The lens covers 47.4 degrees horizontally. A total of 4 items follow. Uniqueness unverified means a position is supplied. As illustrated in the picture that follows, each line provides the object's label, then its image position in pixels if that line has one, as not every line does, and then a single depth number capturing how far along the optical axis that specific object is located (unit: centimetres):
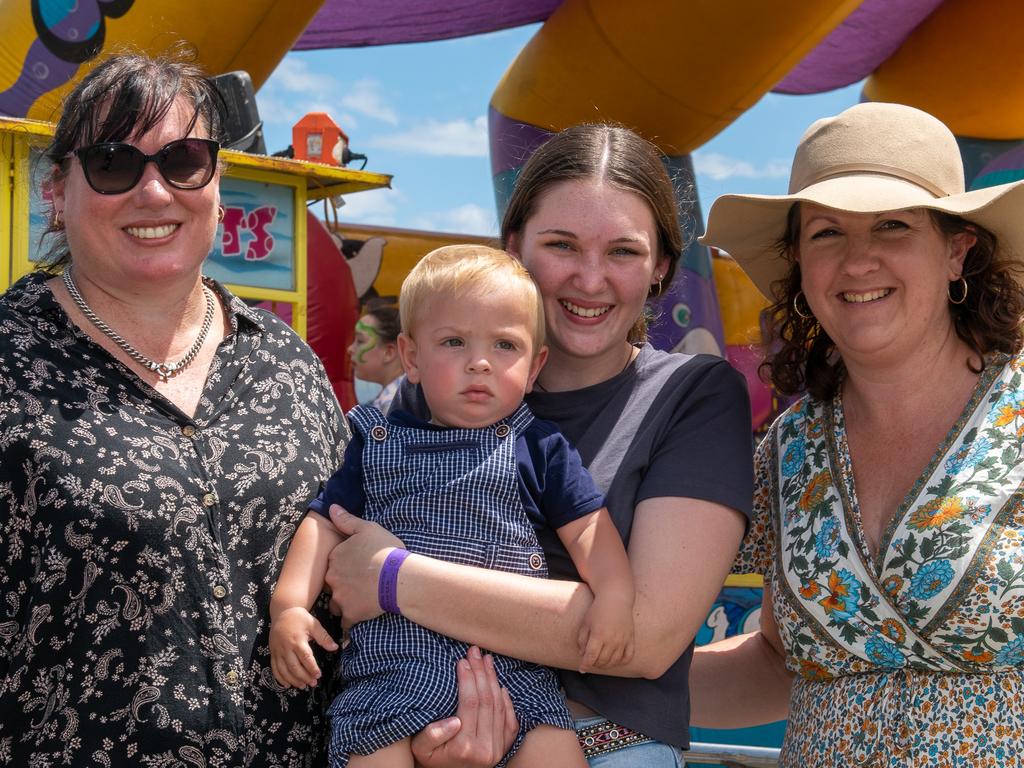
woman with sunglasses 199
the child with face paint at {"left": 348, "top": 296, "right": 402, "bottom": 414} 656
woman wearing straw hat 220
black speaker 488
